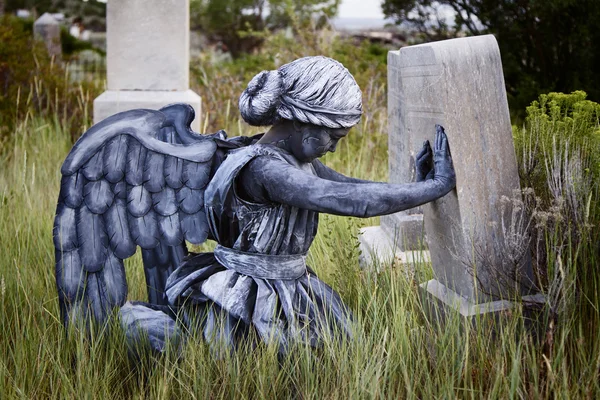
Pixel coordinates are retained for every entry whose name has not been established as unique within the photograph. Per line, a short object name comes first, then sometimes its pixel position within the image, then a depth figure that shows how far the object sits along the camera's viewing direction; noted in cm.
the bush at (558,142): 261
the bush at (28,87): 684
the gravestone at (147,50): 572
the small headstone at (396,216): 420
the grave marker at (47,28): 1218
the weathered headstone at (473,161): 244
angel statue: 225
